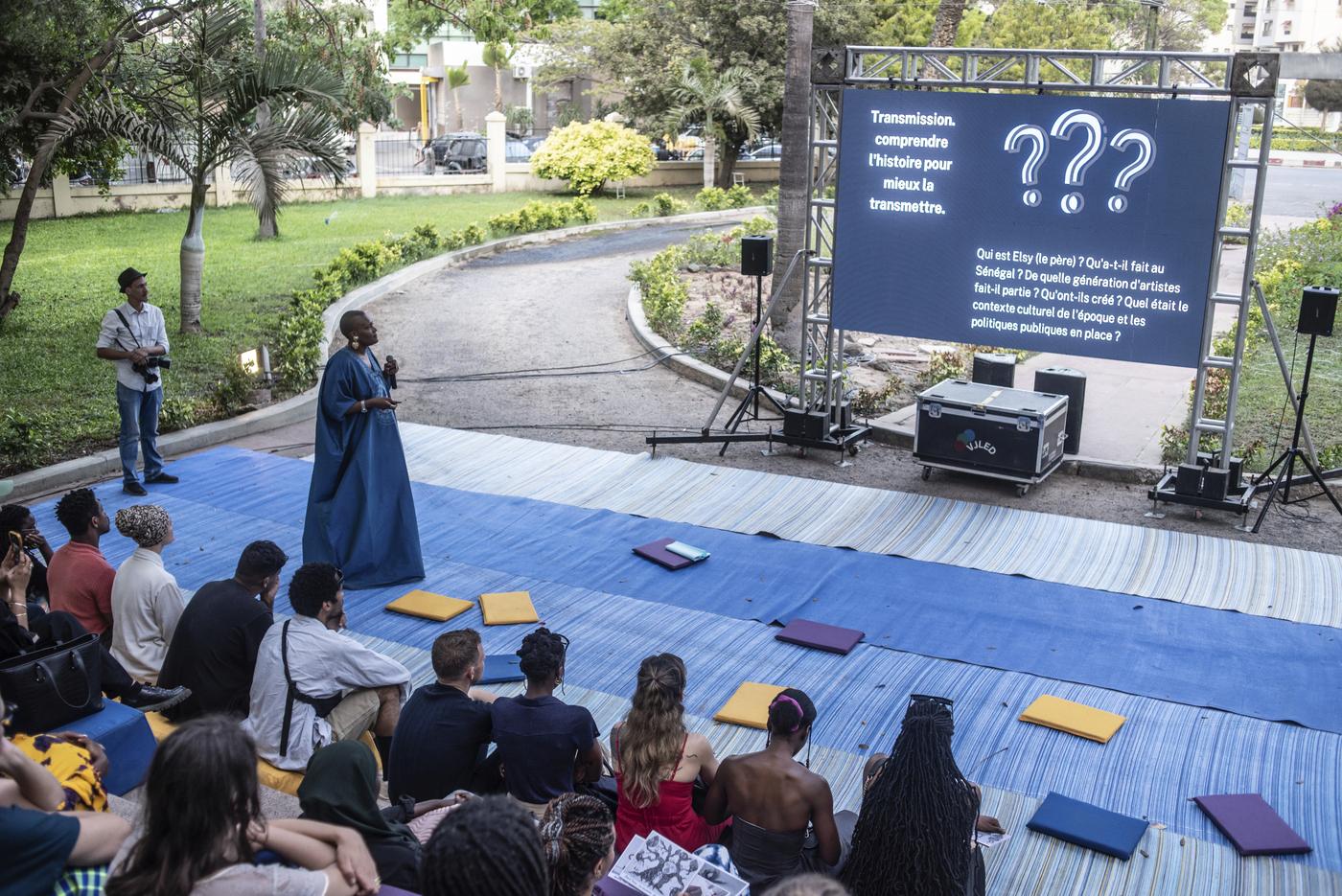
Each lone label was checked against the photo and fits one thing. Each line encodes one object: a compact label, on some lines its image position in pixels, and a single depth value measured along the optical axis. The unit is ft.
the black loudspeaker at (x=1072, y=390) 38.96
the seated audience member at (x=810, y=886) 9.09
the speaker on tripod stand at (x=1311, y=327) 31.65
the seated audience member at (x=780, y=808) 15.49
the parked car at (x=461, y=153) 123.54
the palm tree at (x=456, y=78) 172.76
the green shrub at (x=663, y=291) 55.83
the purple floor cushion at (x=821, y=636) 24.71
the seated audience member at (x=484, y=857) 9.90
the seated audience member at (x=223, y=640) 18.52
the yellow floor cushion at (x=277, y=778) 17.85
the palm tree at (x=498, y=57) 153.79
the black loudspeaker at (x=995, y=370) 41.32
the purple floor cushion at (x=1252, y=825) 17.90
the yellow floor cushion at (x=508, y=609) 25.86
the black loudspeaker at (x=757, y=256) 38.32
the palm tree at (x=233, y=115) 47.60
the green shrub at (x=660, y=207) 94.84
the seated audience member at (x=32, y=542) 20.79
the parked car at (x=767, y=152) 134.16
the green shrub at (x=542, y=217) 83.97
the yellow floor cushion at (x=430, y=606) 26.08
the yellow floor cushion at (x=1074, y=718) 21.21
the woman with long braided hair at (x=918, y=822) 14.37
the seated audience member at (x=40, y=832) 11.56
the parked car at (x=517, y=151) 123.65
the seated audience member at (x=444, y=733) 16.57
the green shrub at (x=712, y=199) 98.43
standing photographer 33.04
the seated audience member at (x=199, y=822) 10.53
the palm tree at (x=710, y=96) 104.88
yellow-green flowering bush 102.32
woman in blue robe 27.35
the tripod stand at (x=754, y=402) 39.11
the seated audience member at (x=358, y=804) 13.20
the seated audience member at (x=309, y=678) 17.94
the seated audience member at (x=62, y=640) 16.84
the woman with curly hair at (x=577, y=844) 12.65
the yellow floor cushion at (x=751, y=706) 21.81
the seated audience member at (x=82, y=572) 20.99
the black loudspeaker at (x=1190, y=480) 33.47
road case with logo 35.01
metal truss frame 30.89
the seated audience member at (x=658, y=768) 15.87
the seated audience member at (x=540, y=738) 16.22
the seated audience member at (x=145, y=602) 20.34
